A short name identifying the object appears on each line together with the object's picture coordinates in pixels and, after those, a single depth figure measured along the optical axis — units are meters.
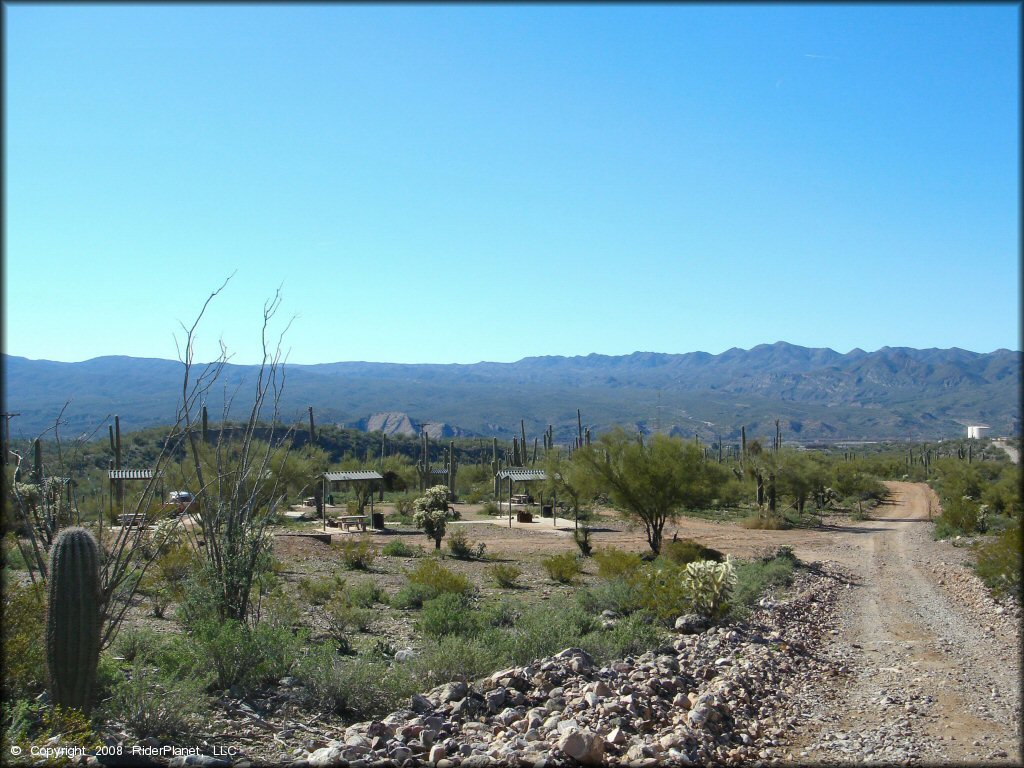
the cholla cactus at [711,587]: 12.70
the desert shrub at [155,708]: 6.92
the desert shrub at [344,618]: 11.95
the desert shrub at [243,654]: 8.48
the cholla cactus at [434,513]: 25.64
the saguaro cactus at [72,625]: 6.97
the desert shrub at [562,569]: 18.59
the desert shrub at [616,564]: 17.45
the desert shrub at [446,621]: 11.26
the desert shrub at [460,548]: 23.88
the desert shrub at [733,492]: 38.06
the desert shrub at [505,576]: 17.72
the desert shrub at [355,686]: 8.21
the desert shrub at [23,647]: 7.49
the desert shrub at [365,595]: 14.34
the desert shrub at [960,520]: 28.23
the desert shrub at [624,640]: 10.29
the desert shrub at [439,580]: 15.49
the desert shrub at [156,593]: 13.05
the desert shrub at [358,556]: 20.20
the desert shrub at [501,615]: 12.56
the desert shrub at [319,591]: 14.15
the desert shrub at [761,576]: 14.59
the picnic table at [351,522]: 31.94
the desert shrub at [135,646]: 9.52
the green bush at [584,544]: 24.48
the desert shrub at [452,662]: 8.95
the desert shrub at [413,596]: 14.70
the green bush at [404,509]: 36.66
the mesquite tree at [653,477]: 23.72
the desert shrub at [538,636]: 10.10
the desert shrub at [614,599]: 13.74
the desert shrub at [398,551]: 23.70
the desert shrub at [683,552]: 21.16
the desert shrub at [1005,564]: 10.54
